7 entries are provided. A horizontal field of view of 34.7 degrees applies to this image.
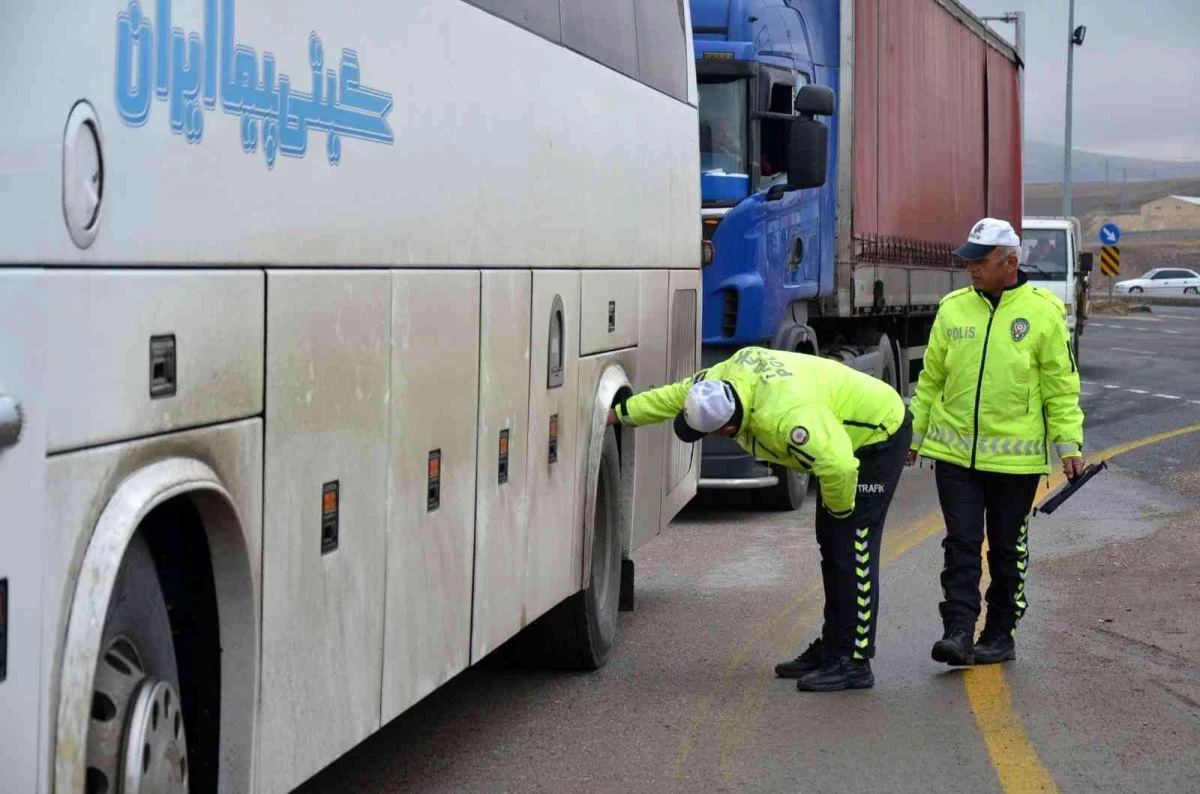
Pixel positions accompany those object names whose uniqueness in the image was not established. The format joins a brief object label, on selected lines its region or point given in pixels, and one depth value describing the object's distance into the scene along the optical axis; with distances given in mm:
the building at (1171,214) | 169425
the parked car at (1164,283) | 87125
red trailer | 16062
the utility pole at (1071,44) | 61188
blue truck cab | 13648
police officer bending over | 7719
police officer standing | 8805
